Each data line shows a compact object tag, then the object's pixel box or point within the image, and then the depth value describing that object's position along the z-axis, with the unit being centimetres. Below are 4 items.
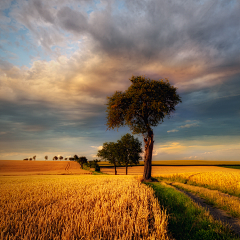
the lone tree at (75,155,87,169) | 7581
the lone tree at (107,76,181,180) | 2167
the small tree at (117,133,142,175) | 4719
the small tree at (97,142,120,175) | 4866
